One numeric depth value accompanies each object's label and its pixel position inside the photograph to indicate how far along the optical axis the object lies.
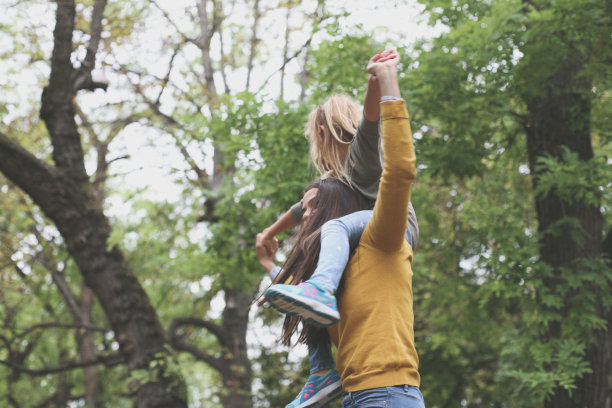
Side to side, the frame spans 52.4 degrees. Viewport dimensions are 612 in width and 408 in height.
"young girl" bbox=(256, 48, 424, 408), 1.83
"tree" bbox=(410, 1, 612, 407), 5.58
